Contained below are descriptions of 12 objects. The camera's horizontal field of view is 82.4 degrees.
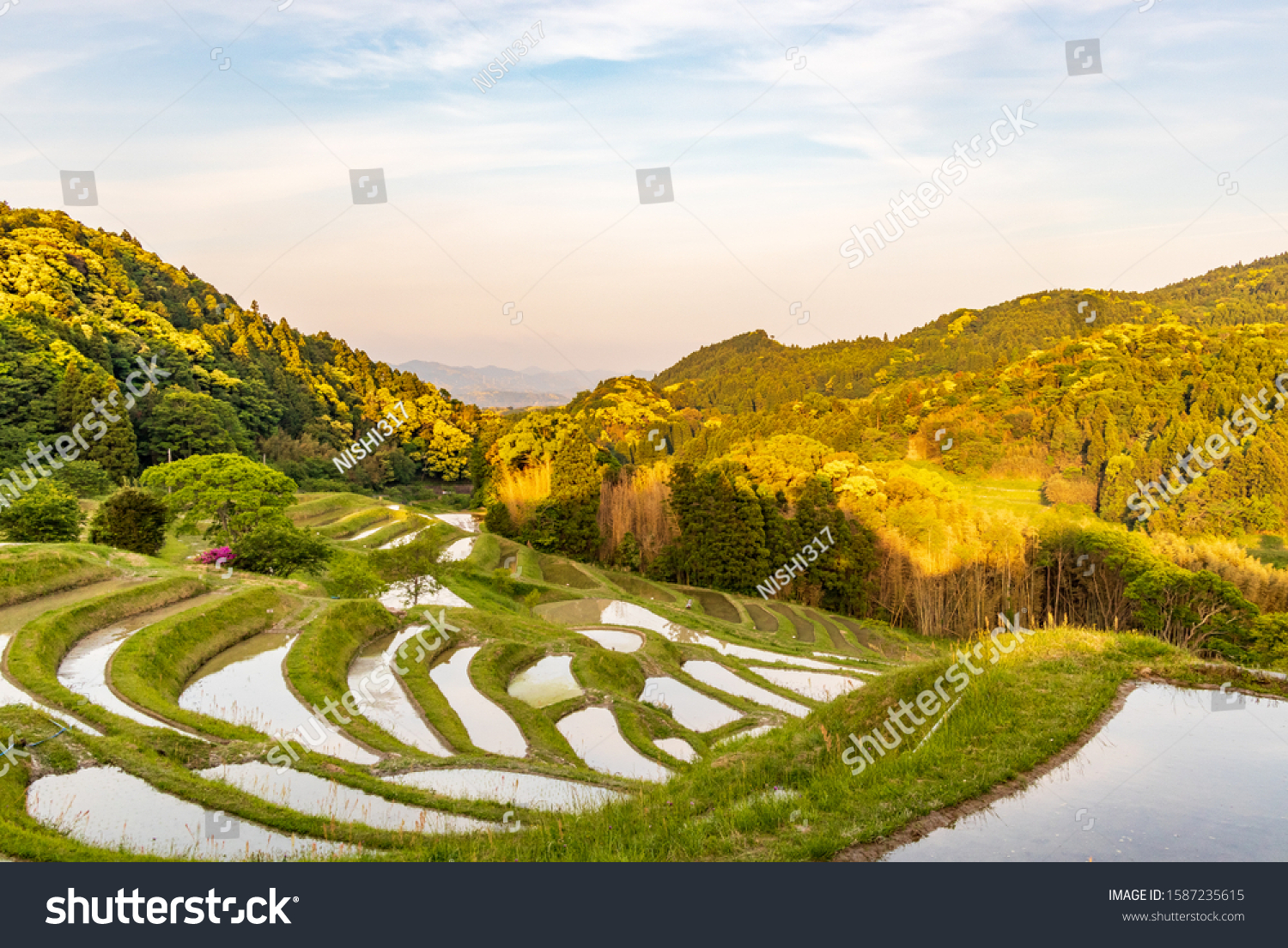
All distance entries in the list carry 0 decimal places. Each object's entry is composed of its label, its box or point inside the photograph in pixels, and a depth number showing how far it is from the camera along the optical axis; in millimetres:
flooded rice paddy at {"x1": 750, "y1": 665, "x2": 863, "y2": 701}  23344
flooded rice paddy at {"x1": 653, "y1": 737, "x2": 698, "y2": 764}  16828
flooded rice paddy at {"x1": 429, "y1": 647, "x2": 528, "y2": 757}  15773
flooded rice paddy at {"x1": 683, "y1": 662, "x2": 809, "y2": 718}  21641
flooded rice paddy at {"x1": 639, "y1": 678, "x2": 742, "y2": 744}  19844
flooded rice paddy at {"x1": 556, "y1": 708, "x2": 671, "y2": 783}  15297
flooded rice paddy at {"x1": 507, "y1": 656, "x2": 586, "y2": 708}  19547
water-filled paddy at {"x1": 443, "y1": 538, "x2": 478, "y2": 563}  43969
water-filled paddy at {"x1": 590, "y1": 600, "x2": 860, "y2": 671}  27938
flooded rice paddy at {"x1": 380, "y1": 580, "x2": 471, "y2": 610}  28609
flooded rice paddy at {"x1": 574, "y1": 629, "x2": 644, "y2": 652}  26609
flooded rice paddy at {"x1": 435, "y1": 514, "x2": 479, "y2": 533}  63131
